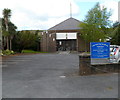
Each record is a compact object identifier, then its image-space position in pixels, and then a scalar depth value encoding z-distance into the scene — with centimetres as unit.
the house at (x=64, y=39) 3606
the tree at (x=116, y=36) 2737
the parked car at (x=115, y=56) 1014
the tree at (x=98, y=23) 2531
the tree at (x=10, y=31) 2831
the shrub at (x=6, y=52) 2502
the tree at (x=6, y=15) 2761
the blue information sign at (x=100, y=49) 861
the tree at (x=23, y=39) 3094
